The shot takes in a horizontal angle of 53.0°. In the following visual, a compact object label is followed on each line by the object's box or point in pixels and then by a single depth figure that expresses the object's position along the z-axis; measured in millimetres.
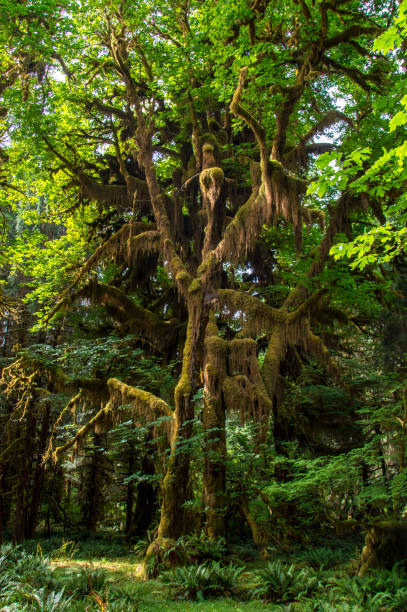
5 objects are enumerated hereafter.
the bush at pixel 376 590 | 6027
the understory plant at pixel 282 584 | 6891
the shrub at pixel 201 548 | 8133
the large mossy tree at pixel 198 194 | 9453
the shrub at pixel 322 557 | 9398
